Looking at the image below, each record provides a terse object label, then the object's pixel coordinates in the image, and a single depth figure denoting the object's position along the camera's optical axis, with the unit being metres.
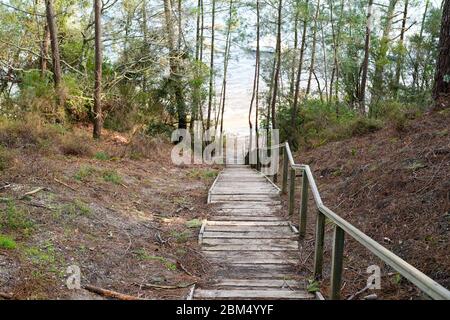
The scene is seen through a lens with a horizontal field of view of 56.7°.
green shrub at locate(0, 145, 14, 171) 6.28
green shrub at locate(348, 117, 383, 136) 10.60
